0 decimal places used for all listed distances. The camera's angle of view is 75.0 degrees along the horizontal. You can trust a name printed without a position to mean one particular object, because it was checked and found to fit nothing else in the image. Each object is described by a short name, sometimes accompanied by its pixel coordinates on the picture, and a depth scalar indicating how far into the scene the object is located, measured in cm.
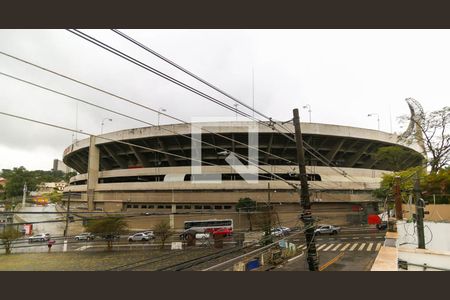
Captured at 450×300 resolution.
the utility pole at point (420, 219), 1181
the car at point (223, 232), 3139
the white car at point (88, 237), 3178
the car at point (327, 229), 3703
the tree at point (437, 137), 3225
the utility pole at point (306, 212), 1023
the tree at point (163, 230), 3030
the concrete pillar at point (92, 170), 4256
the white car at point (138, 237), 3447
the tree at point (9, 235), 2695
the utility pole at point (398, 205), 1923
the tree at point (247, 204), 3575
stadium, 3844
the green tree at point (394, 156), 4100
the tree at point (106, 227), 3119
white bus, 3619
